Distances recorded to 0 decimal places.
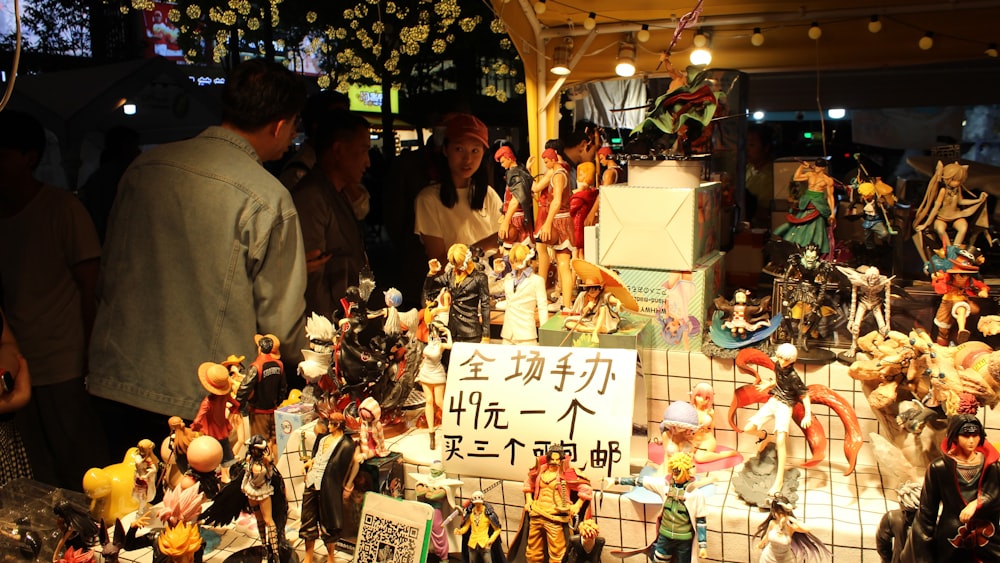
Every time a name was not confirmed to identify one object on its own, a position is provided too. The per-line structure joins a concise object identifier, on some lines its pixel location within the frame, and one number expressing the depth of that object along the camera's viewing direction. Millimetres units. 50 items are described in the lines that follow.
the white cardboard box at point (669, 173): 3252
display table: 2344
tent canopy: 4566
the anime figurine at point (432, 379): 2885
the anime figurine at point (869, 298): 2902
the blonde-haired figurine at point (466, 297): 3285
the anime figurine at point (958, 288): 2936
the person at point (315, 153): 4027
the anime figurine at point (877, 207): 3484
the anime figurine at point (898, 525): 2125
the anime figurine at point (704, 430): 2484
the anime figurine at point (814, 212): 3420
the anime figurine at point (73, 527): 2332
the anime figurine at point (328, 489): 2453
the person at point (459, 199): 4461
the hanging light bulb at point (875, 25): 4605
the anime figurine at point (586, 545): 2240
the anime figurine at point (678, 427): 2410
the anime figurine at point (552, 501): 2289
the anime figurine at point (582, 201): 3881
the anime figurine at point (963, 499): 2008
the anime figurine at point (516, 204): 4062
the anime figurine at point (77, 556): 2319
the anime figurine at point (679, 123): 3324
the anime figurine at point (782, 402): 2439
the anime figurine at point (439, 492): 2480
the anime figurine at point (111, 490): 2649
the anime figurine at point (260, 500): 2385
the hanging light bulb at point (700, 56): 4594
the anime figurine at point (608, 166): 3873
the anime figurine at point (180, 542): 2303
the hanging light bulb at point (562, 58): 5000
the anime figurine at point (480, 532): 2338
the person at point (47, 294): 3268
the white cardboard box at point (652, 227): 3082
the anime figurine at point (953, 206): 3320
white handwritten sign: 2461
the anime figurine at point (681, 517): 2242
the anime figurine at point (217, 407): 2646
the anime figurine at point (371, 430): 2508
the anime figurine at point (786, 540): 2148
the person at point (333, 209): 3760
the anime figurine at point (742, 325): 2934
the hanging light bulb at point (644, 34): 4824
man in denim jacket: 2711
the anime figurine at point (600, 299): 2943
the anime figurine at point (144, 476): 2742
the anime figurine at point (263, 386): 2738
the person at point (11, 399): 2828
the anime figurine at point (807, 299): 2932
